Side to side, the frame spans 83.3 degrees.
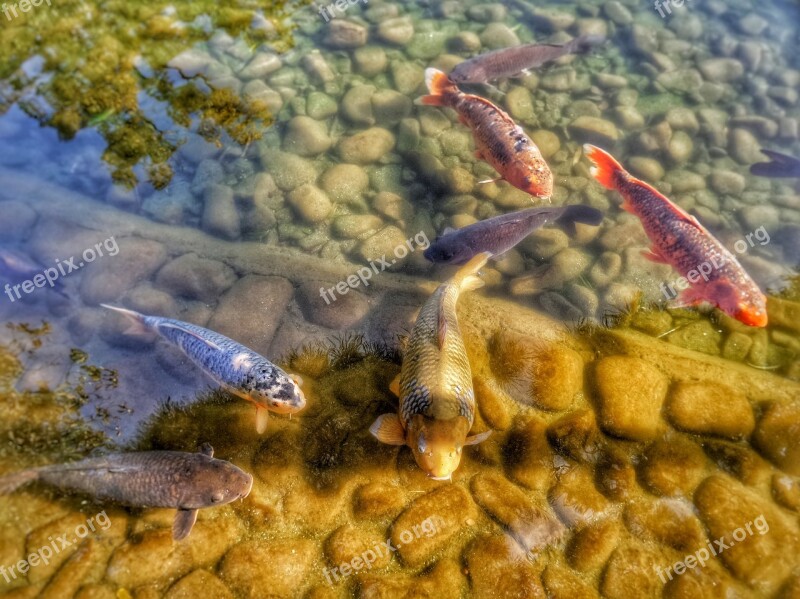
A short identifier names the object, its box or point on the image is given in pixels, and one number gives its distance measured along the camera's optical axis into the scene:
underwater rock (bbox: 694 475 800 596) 3.43
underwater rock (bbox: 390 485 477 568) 3.55
